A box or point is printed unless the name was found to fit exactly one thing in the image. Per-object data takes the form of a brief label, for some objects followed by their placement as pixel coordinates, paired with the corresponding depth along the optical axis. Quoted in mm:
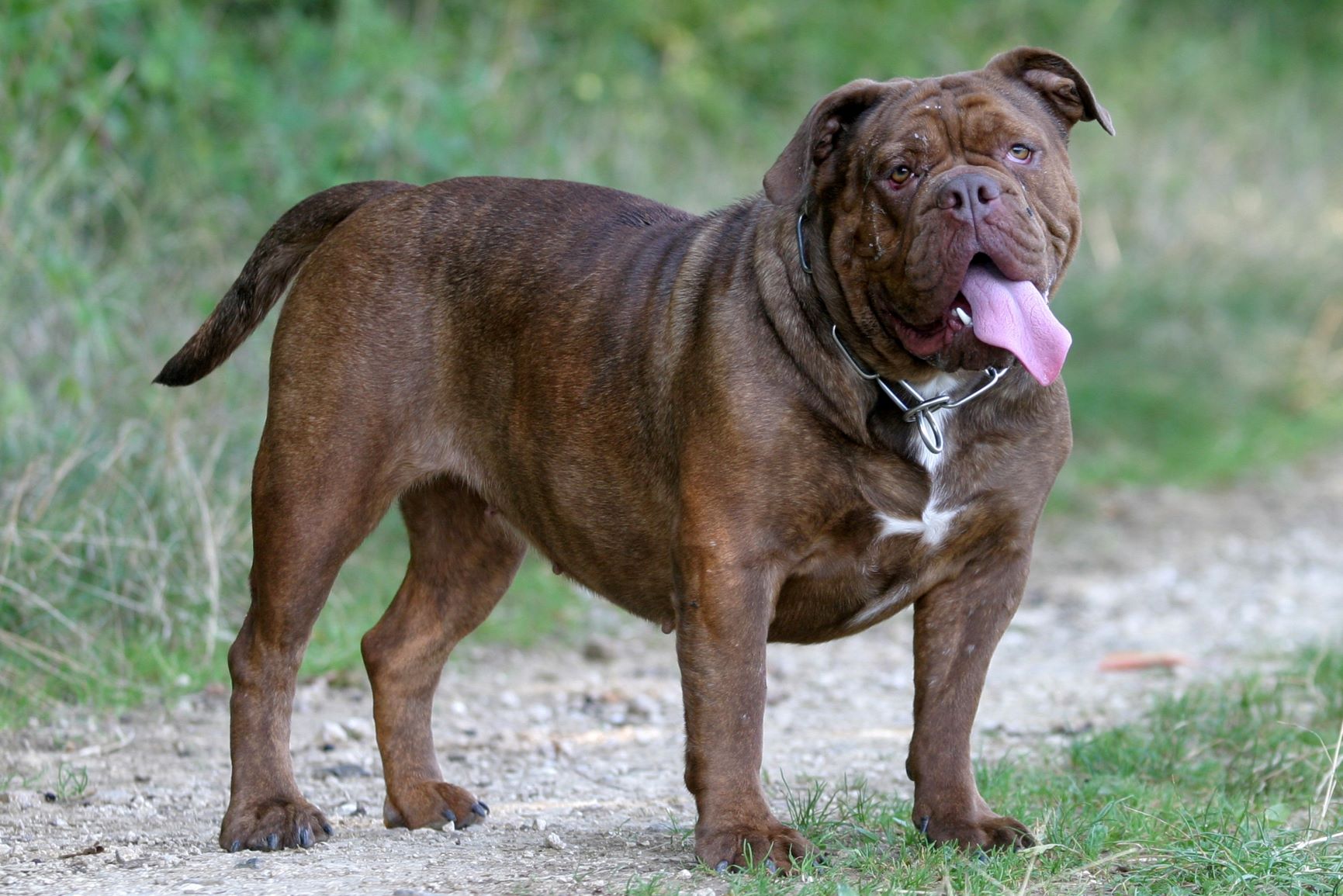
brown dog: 7332
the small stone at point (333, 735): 10562
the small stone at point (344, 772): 9875
